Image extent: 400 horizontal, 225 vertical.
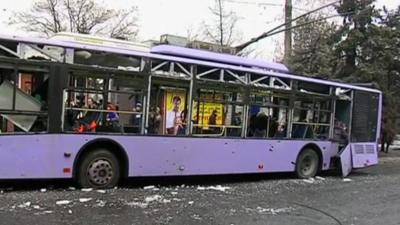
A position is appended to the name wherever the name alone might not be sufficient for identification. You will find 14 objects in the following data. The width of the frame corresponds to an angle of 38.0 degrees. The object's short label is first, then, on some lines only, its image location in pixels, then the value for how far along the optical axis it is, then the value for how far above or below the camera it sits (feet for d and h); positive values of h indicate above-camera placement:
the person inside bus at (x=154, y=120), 39.63 -1.23
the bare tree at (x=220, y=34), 122.93 +15.51
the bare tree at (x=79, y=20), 125.08 +16.98
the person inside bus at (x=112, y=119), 37.65 -1.27
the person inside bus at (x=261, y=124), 46.44 -1.23
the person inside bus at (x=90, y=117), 36.63 -1.21
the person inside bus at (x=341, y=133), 54.24 -1.78
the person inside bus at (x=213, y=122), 43.11 -1.21
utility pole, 95.14 +12.30
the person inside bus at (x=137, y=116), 38.91 -1.01
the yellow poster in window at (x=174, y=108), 40.63 -0.32
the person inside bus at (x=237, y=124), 44.62 -1.30
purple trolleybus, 34.50 -0.77
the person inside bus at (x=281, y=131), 48.24 -1.75
